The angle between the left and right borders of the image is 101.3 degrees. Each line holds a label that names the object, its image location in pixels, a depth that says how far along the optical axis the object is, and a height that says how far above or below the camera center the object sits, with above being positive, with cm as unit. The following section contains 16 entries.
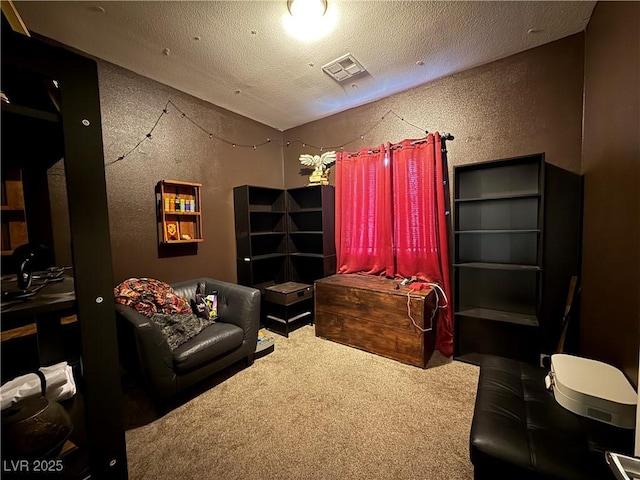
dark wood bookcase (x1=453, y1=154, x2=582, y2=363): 213 -29
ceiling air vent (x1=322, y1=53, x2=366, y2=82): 233 +147
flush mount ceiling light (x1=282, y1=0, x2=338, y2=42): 173 +147
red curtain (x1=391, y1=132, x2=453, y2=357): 257 +5
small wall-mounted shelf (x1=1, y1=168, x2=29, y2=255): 109 +11
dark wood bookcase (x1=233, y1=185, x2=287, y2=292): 319 -9
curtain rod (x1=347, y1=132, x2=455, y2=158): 256 +84
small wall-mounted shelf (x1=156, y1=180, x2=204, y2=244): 260 +20
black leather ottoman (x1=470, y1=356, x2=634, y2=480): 97 -92
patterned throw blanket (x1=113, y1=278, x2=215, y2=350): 196 -60
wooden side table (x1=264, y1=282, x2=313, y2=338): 302 -95
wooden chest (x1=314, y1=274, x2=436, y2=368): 232 -89
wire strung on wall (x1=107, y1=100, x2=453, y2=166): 248 +111
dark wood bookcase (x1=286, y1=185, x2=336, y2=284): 327 -7
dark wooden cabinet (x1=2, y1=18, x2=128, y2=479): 61 +8
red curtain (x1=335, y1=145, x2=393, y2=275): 292 +16
